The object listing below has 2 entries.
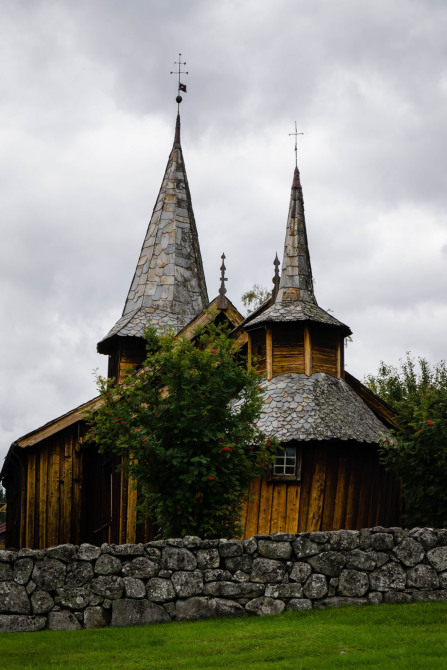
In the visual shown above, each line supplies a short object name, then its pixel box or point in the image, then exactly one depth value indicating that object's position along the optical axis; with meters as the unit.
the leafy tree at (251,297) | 43.41
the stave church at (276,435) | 20.05
